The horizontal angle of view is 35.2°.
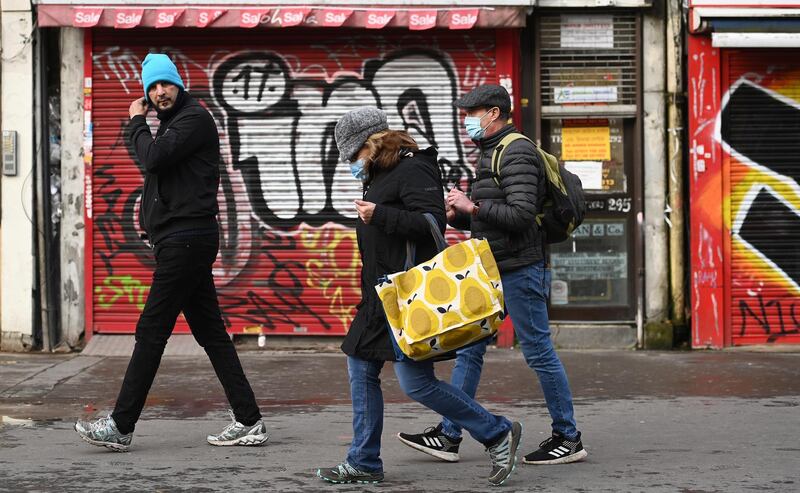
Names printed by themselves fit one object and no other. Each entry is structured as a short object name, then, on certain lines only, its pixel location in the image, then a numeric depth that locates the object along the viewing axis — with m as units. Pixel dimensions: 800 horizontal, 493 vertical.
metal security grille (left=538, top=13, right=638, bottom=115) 10.99
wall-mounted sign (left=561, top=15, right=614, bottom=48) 11.00
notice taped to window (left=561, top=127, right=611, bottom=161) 11.09
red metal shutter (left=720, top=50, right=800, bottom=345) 10.83
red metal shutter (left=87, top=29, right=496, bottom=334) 10.95
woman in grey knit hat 5.58
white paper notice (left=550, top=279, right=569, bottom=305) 11.16
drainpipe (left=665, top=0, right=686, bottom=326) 10.90
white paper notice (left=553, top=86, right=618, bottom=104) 11.00
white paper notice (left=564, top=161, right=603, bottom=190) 11.09
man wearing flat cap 6.03
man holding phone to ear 6.37
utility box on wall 10.76
